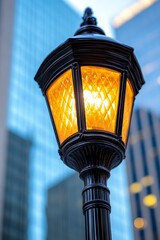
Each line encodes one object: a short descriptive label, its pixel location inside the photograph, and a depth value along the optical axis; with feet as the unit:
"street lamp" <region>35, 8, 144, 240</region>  10.27
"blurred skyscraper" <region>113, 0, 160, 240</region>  178.09
